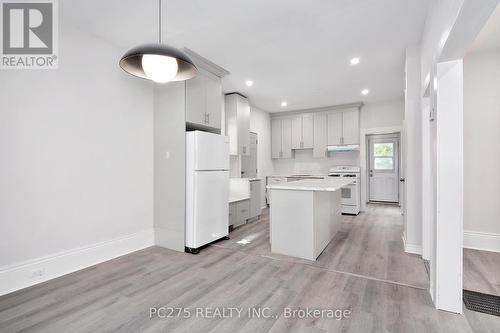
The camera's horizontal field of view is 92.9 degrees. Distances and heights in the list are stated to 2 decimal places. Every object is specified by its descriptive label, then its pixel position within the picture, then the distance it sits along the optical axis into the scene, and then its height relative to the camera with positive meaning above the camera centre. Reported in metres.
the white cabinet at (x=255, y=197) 4.94 -0.66
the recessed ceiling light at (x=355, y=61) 3.48 +1.56
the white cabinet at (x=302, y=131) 6.48 +0.96
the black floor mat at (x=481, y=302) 1.89 -1.15
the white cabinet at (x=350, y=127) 5.89 +0.97
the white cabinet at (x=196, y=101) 3.26 +0.93
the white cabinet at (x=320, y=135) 6.28 +0.82
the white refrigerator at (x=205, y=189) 3.17 -0.32
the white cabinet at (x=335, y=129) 6.10 +0.97
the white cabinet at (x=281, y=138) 6.81 +0.83
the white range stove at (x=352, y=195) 5.52 -0.69
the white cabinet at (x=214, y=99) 3.62 +1.05
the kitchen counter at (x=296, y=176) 5.96 -0.26
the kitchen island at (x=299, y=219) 2.86 -0.66
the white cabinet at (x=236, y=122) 5.13 +0.96
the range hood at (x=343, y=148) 5.95 +0.47
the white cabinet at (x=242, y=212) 4.42 -0.88
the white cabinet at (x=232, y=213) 4.20 -0.85
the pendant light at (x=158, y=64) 1.56 +0.76
